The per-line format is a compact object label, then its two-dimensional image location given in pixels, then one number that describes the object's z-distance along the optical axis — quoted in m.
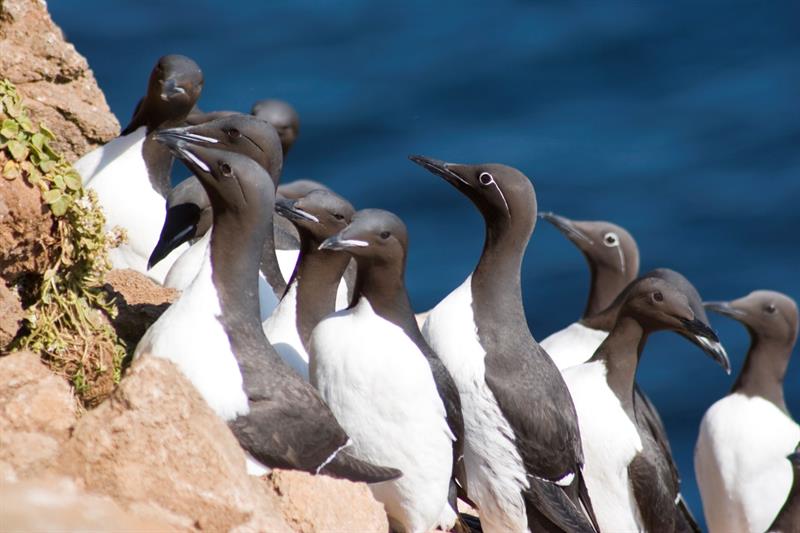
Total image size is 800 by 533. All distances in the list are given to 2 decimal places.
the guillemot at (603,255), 27.14
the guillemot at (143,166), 21.62
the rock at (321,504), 14.08
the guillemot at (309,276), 17.80
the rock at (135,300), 17.98
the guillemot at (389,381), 16.14
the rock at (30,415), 12.71
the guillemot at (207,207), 18.87
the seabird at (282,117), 27.33
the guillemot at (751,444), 25.33
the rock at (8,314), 15.24
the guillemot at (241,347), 14.95
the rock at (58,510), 11.75
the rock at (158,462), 12.66
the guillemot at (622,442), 20.00
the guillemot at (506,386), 17.41
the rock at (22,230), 14.91
